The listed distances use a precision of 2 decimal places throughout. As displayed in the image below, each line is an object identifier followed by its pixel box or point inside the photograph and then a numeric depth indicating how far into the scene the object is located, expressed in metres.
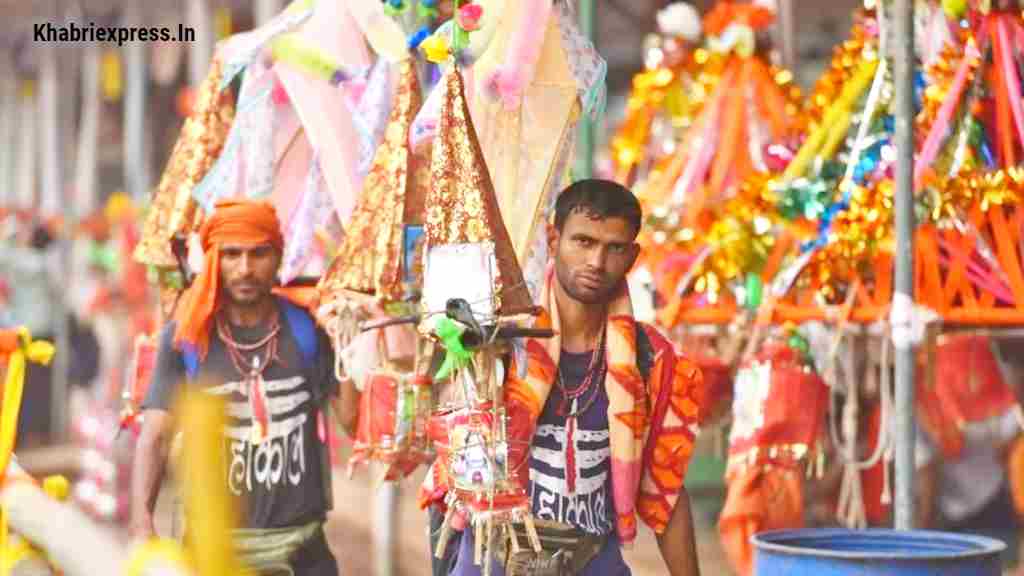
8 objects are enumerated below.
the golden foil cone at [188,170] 13.10
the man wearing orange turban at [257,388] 11.28
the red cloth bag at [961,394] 15.48
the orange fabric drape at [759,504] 12.97
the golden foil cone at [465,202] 9.08
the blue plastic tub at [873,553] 8.00
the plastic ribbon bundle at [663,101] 16.64
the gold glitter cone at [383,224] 10.71
